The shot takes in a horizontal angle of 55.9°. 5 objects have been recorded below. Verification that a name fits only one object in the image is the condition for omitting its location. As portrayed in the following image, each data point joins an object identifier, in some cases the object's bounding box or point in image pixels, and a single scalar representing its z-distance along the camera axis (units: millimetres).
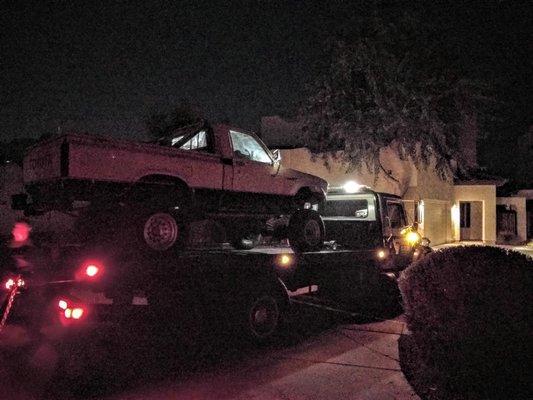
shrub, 4930
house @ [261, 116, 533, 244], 20500
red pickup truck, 5625
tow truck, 5297
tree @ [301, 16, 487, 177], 17484
